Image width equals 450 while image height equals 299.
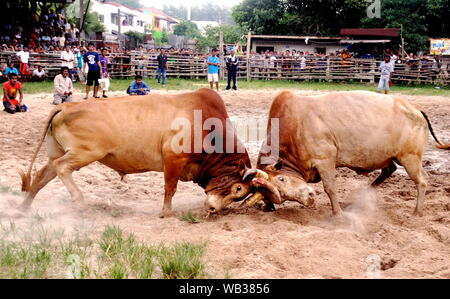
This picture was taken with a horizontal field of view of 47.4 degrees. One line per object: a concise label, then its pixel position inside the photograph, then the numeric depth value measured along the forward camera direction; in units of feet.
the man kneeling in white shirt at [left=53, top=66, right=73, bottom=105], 45.32
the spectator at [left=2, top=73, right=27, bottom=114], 41.90
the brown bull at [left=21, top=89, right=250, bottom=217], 19.57
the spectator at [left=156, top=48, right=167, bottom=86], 74.23
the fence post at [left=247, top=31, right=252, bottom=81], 87.23
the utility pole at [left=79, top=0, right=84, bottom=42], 88.92
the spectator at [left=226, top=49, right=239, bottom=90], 65.85
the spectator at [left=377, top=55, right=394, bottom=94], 57.21
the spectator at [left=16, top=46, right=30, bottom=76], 72.74
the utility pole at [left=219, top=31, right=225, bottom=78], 83.08
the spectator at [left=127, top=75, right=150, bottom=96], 39.37
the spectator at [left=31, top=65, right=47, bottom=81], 74.02
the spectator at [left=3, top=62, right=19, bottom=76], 54.26
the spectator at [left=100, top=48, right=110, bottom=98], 53.62
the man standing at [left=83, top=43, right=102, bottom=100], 51.62
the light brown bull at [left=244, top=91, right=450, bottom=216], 19.76
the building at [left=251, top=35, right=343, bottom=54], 107.24
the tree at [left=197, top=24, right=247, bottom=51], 160.42
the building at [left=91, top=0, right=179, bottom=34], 237.66
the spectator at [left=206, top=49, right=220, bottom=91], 65.16
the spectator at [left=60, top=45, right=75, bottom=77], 69.05
